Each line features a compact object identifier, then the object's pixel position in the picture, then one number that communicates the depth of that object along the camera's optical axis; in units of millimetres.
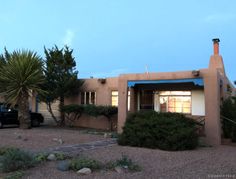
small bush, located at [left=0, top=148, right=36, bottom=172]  4885
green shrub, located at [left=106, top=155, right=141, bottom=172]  4975
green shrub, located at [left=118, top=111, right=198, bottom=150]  7271
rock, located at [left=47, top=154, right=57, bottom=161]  5797
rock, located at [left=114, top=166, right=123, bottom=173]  4831
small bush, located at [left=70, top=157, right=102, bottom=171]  5008
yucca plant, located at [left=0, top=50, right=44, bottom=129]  11948
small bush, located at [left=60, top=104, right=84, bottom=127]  13481
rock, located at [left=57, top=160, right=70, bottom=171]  4957
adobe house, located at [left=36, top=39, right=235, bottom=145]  8819
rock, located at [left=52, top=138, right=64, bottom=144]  8582
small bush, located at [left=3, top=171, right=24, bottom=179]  4424
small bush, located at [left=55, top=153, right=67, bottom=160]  5884
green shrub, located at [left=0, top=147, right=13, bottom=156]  6406
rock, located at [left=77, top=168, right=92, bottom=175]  4722
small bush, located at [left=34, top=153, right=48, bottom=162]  5573
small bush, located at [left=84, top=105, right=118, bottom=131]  12343
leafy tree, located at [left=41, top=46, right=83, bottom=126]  13557
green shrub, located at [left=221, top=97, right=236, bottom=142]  8870
